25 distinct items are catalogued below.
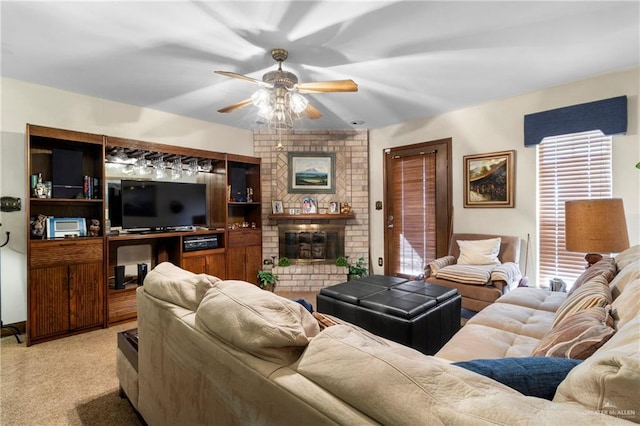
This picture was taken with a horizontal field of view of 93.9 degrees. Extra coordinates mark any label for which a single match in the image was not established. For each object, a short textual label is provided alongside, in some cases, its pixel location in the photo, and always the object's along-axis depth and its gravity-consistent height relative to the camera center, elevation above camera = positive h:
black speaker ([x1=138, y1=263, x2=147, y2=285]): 3.59 -0.73
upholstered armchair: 2.97 -0.66
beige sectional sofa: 0.57 -0.40
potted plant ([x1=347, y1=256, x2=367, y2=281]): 4.59 -0.94
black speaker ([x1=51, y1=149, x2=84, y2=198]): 2.95 +0.39
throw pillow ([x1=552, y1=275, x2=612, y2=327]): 1.47 -0.47
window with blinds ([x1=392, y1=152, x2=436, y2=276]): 4.35 -0.04
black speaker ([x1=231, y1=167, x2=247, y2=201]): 4.48 +0.40
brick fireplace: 4.80 +0.20
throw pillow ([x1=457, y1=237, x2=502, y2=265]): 3.44 -0.52
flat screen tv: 3.44 +0.09
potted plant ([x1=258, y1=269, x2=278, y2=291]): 4.45 -1.04
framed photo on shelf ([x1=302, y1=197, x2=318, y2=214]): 4.83 +0.06
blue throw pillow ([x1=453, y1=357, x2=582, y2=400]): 0.78 -0.45
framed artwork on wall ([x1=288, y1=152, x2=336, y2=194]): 4.83 +0.61
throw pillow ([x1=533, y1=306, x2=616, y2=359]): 1.04 -0.49
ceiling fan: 2.38 +0.98
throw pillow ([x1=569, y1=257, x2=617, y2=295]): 1.95 -0.44
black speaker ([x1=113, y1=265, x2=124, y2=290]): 3.32 -0.73
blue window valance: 2.88 +0.90
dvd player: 3.75 -0.41
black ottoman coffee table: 2.08 -0.76
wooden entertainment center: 2.74 -0.32
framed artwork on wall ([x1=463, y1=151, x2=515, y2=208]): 3.61 +0.36
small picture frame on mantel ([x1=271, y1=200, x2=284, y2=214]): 4.76 +0.04
